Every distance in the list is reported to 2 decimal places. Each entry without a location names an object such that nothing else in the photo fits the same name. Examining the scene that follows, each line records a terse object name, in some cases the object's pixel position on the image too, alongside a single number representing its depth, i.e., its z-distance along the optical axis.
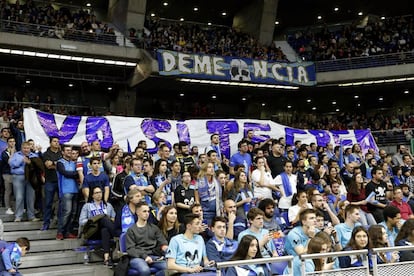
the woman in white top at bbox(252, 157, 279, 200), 8.49
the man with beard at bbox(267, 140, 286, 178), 9.67
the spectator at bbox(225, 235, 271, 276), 4.93
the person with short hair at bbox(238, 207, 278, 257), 5.86
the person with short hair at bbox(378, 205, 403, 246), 6.77
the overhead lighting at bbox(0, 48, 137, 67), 19.95
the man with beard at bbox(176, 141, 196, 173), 8.89
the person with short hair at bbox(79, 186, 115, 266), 7.04
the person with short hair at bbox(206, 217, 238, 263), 5.80
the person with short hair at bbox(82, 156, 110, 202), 7.73
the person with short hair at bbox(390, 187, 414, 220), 8.83
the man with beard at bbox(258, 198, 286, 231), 6.55
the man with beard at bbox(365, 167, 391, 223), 9.07
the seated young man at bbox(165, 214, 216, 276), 5.41
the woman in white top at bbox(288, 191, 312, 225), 7.12
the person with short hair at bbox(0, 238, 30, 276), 5.62
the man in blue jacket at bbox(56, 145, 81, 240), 7.79
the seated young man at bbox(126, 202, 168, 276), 5.83
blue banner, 21.19
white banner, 10.83
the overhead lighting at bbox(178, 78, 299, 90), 22.33
